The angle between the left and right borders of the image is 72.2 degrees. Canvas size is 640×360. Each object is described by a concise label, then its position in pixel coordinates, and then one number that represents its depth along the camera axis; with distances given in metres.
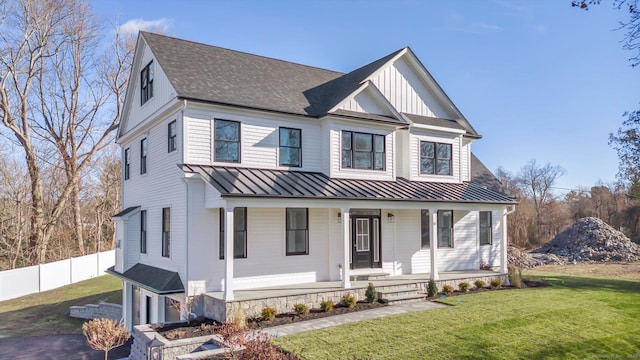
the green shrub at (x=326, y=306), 11.86
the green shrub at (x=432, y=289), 13.91
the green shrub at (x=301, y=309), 11.45
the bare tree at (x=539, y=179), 53.91
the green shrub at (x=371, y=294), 12.71
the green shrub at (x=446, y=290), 14.34
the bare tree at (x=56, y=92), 27.77
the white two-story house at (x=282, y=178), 12.46
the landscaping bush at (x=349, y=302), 12.24
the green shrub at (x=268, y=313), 11.00
